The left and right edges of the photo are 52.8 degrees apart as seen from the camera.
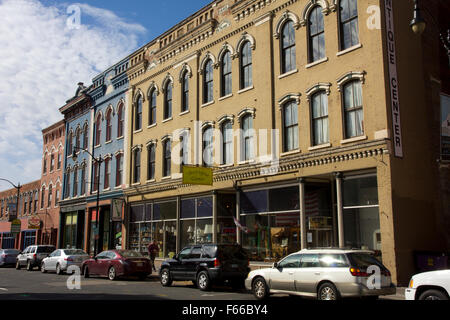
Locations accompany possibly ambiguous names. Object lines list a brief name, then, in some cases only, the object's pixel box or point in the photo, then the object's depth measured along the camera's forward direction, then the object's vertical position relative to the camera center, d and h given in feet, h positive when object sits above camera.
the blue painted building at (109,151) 107.14 +21.84
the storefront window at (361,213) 55.57 +3.19
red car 67.46 -3.69
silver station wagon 38.09 -3.21
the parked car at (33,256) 98.43 -3.36
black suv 53.88 -3.06
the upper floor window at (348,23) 60.64 +28.90
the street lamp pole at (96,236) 96.88 +0.85
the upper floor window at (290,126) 67.38 +16.79
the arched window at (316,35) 64.90 +29.20
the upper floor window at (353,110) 58.29 +16.66
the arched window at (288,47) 69.46 +29.36
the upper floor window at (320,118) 62.59 +16.71
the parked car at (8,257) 115.85 -4.23
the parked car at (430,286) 30.94 -3.27
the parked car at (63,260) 83.56 -3.62
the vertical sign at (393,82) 55.01 +19.28
